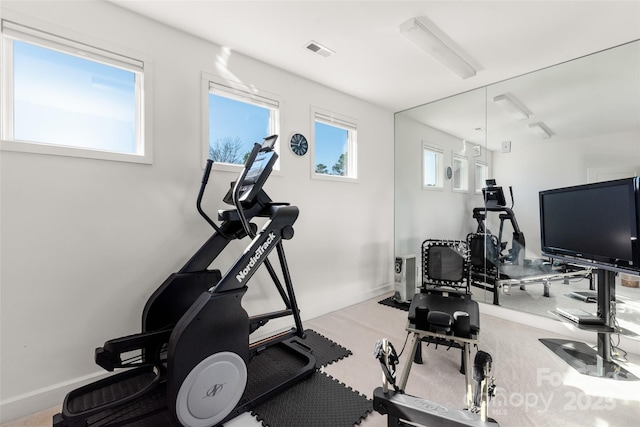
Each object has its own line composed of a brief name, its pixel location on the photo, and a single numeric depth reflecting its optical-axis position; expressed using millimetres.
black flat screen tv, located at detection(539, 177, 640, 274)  1973
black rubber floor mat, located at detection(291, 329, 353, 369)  2465
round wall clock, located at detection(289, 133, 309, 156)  3227
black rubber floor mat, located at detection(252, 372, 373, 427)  1746
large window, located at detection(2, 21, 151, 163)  1867
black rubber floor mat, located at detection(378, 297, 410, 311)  3762
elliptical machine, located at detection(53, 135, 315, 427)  1564
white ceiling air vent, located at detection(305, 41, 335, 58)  2682
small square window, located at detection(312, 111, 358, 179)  3619
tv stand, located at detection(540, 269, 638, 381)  2211
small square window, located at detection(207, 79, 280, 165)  2754
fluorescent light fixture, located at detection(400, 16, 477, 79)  2380
